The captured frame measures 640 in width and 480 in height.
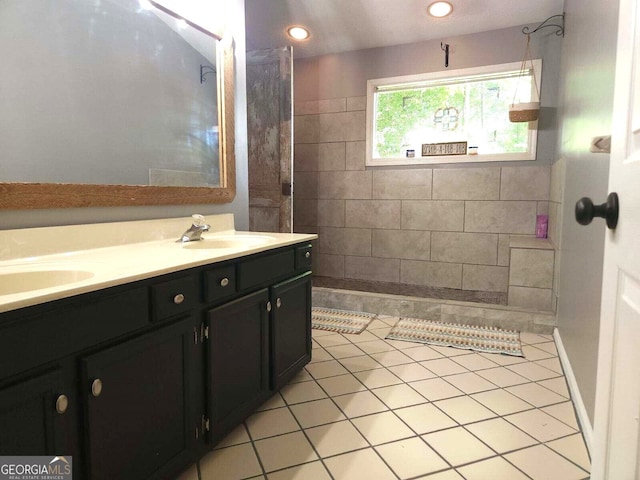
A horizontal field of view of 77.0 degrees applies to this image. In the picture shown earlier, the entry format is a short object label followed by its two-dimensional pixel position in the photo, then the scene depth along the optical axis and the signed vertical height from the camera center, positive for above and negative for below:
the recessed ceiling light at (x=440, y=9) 3.07 +1.47
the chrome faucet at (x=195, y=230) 1.92 -0.16
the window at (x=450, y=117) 3.55 +0.77
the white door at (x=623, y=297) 0.68 -0.19
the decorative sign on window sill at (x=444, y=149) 3.71 +0.46
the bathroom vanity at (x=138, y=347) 0.92 -0.44
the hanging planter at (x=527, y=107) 3.25 +0.73
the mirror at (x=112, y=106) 1.42 +0.40
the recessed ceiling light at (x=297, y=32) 3.59 +1.50
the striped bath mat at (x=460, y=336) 2.78 -1.02
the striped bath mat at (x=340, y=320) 3.16 -1.02
